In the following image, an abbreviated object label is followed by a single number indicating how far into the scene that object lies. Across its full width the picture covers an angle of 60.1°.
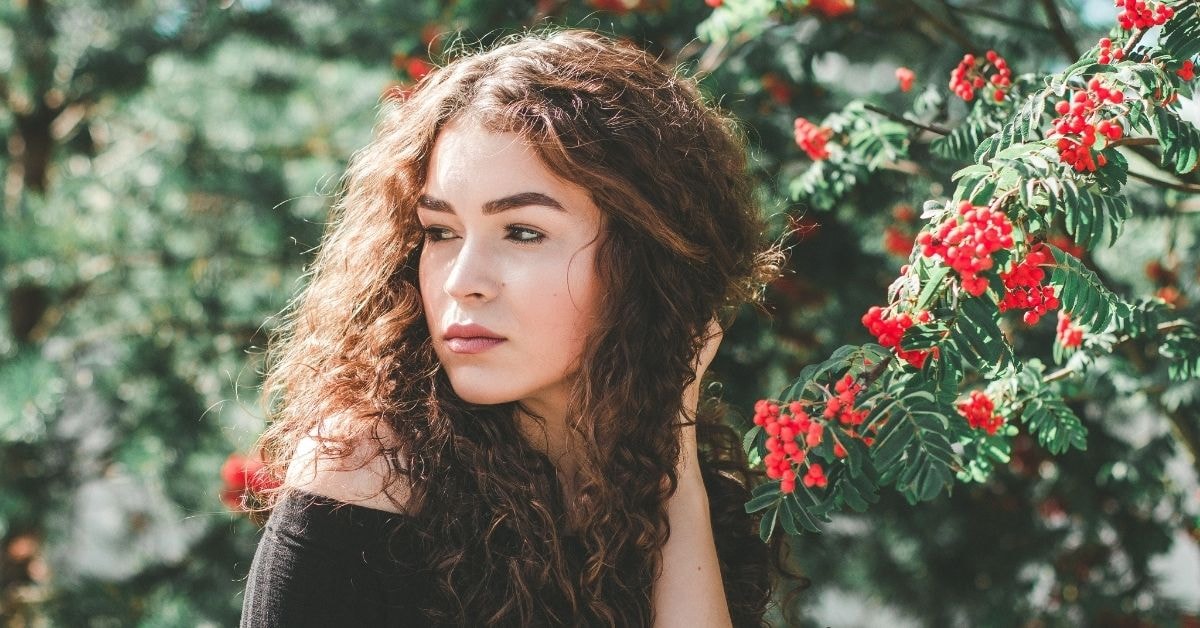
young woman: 1.38
